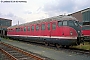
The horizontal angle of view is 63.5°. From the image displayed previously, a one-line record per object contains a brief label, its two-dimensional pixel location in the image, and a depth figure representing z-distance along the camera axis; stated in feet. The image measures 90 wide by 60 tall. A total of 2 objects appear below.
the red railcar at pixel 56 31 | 22.28
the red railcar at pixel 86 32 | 33.40
